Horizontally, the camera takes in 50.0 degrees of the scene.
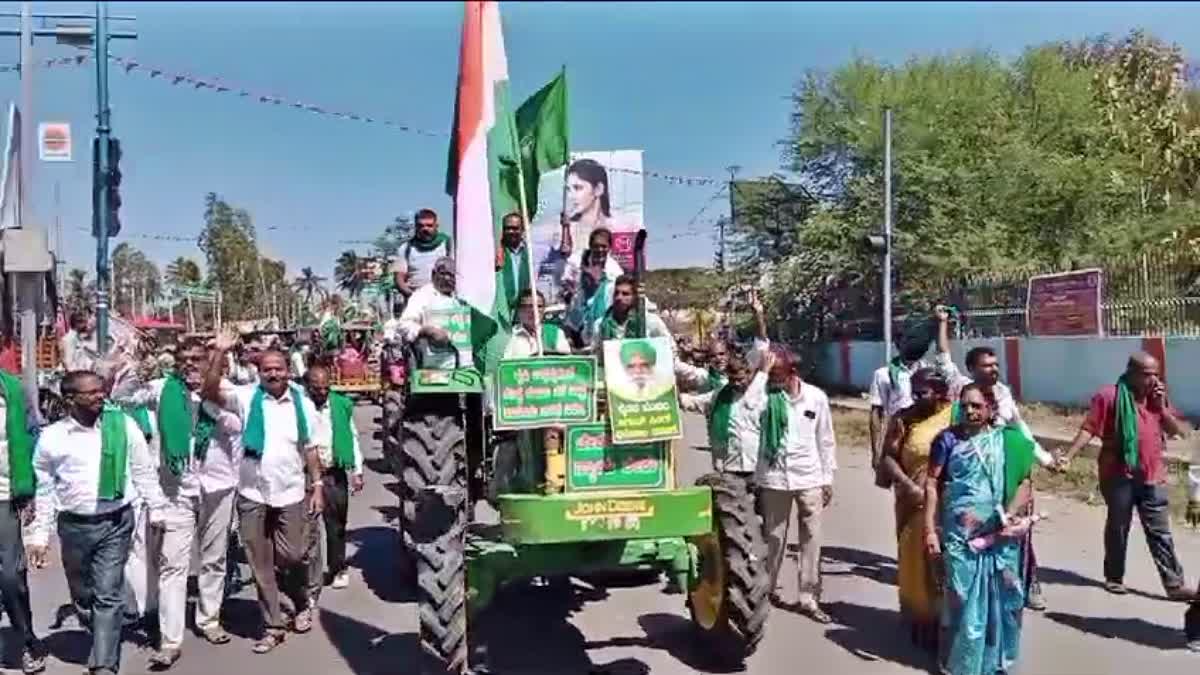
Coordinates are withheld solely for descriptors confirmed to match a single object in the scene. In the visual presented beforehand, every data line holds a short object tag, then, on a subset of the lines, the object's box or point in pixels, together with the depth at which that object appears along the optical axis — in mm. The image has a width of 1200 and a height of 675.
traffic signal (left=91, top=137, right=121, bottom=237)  15914
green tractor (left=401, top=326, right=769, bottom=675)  6383
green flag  8094
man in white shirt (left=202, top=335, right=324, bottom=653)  7746
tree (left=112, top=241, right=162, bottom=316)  62156
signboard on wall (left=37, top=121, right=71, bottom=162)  14516
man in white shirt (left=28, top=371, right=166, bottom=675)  6949
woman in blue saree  6551
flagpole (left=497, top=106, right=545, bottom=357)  7367
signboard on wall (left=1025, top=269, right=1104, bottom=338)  20328
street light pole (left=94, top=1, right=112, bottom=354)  15766
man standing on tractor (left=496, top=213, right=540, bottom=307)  7922
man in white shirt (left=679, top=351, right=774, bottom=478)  8461
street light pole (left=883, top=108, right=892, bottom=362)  24312
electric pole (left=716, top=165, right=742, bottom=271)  34500
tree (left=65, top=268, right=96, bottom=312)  40125
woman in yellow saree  7465
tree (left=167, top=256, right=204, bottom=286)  58666
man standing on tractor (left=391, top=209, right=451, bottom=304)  10406
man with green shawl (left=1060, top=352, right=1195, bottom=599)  8578
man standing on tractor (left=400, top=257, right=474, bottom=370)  7688
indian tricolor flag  7004
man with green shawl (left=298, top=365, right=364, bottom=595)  9211
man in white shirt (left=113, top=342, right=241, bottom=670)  7676
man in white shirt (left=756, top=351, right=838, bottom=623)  8469
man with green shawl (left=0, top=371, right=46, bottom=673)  7184
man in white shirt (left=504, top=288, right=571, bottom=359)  7742
